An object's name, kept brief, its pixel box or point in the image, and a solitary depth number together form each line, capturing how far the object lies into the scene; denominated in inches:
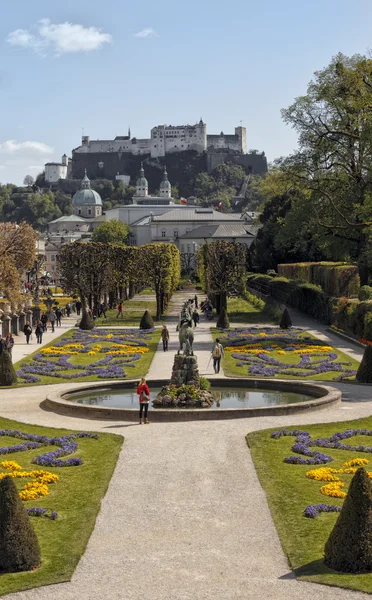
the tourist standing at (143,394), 841.9
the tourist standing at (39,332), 1659.7
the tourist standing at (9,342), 1373.4
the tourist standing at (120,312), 2279.8
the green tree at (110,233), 6225.4
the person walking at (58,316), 2082.3
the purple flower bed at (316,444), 690.8
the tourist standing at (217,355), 1176.0
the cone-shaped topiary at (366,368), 1104.2
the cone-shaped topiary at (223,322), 1921.8
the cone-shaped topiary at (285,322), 1882.4
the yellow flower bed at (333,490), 594.9
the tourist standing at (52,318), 1922.6
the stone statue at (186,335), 995.2
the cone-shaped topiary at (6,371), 1117.7
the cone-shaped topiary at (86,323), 1930.4
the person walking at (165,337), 1504.7
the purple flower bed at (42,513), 550.5
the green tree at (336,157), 1838.1
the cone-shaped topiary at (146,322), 1929.1
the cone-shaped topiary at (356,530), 440.1
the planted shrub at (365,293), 1737.0
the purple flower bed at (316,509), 549.0
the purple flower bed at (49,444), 689.6
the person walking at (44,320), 1874.4
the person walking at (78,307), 2548.7
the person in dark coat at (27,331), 1652.3
